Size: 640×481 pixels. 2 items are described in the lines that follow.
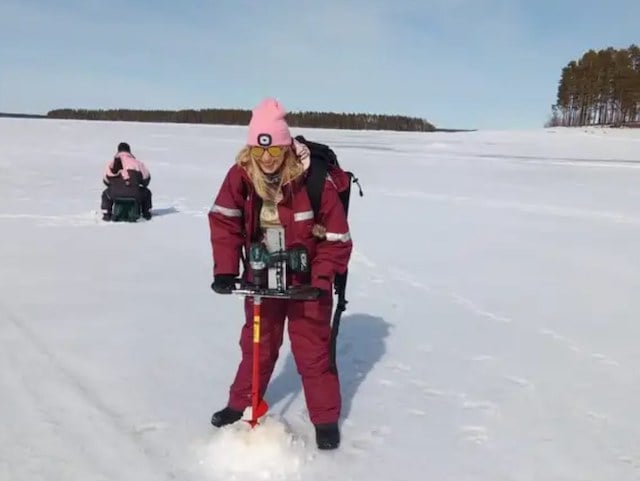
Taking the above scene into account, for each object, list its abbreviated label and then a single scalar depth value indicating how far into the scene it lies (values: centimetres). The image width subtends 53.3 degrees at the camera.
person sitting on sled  1052
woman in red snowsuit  310
